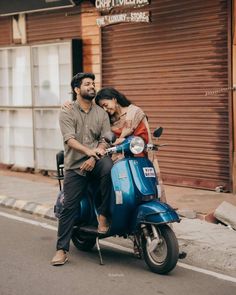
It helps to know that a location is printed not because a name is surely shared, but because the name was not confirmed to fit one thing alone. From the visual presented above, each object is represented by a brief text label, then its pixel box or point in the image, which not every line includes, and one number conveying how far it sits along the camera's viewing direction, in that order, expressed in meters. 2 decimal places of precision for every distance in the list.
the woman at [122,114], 6.50
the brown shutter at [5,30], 13.69
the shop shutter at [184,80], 9.94
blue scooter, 5.94
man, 6.41
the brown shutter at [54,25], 12.33
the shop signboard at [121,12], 10.61
